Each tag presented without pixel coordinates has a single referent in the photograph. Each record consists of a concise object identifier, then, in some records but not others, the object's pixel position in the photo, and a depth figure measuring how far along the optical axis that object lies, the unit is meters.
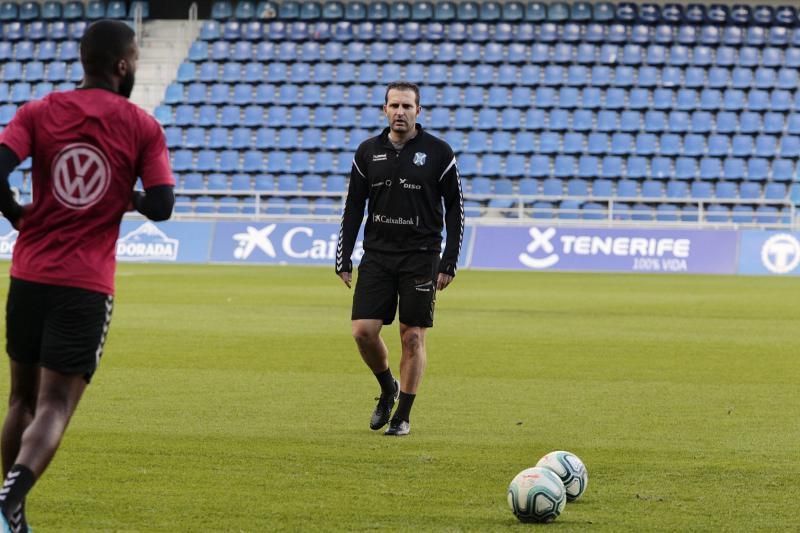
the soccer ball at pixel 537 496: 12.28
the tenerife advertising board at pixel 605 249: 62.20
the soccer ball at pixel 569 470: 13.17
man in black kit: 17.86
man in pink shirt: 10.09
